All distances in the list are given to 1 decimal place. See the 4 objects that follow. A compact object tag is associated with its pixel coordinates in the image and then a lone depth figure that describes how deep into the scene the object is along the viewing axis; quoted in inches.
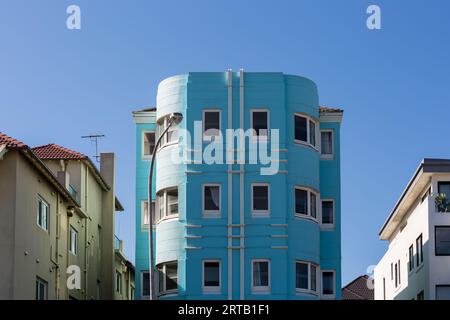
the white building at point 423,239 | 2181.3
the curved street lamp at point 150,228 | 1570.3
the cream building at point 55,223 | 1572.3
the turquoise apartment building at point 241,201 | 1966.0
